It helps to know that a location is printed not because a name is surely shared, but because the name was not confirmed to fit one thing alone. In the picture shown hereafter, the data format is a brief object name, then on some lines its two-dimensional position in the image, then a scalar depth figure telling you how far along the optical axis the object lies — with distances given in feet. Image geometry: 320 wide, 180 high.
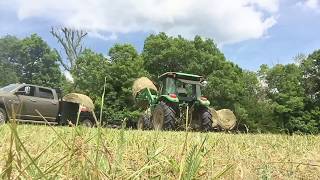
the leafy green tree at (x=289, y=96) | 83.53
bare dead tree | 95.31
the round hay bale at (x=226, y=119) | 44.11
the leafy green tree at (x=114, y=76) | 70.81
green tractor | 25.61
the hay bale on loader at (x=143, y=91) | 32.61
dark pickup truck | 28.86
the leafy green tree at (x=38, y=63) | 107.82
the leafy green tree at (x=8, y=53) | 101.29
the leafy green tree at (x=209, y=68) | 76.52
